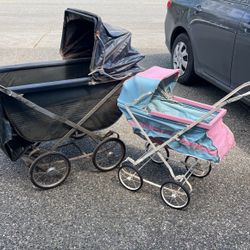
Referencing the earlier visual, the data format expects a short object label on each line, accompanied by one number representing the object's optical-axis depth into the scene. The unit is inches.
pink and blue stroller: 119.3
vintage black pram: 127.0
